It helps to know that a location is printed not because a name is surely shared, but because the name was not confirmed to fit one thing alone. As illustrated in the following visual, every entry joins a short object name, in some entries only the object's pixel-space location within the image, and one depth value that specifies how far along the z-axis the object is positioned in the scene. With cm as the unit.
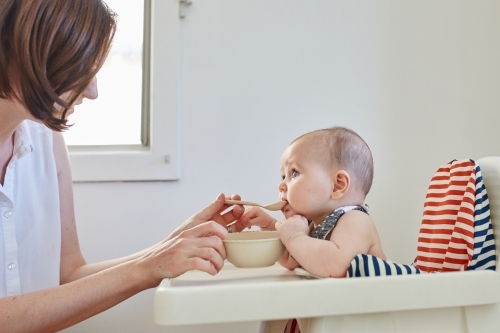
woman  77
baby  76
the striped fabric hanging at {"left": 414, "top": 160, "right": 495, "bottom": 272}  72
